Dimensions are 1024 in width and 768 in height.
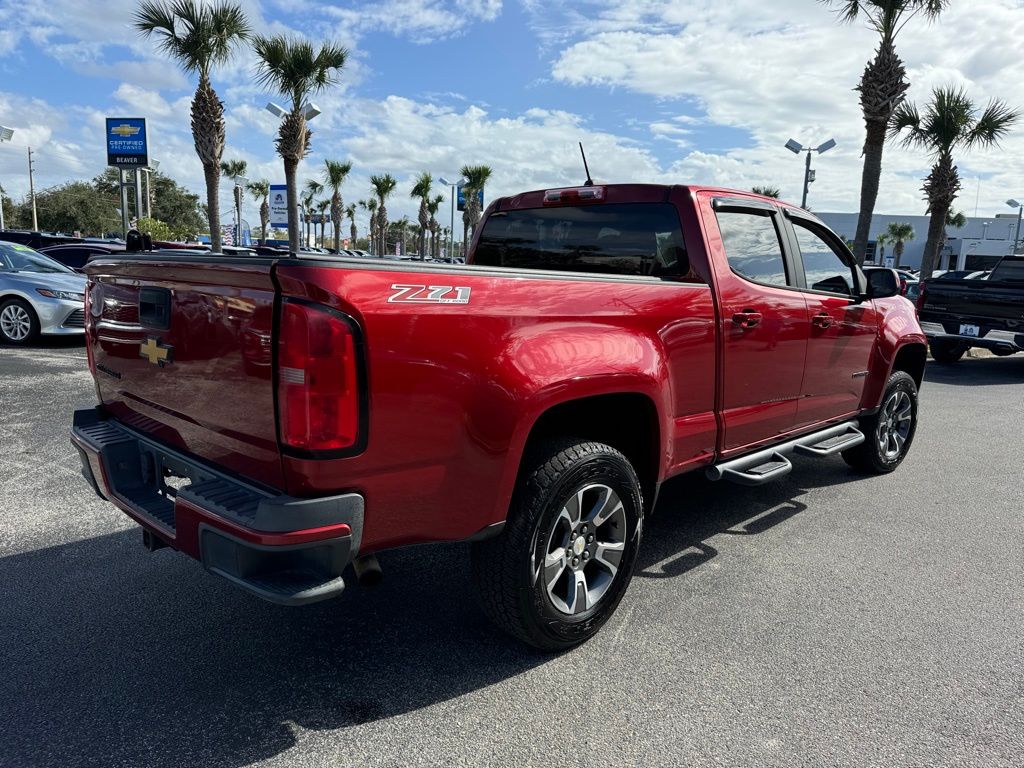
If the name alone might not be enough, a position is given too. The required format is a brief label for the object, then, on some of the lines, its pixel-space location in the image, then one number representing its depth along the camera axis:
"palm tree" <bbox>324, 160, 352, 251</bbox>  48.78
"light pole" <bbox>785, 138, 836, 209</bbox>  22.28
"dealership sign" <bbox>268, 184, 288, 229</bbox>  24.56
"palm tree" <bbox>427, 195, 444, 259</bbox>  59.86
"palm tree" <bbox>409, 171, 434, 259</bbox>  49.03
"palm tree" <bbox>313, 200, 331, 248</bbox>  69.67
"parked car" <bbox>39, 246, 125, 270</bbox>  14.57
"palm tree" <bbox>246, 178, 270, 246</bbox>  69.50
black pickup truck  10.47
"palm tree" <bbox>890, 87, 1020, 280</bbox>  17.78
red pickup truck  2.13
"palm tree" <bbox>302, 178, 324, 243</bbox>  67.12
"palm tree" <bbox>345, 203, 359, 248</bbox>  81.25
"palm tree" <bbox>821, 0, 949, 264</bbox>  15.05
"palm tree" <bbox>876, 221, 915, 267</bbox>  69.62
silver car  10.13
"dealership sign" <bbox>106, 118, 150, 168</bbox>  27.80
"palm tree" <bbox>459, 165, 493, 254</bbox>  42.38
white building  67.69
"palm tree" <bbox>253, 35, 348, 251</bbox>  19.22
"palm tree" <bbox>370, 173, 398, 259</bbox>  51.47
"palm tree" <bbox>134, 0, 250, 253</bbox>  17.53
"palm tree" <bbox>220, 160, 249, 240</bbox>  59.50
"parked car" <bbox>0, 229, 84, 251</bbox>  18.89
